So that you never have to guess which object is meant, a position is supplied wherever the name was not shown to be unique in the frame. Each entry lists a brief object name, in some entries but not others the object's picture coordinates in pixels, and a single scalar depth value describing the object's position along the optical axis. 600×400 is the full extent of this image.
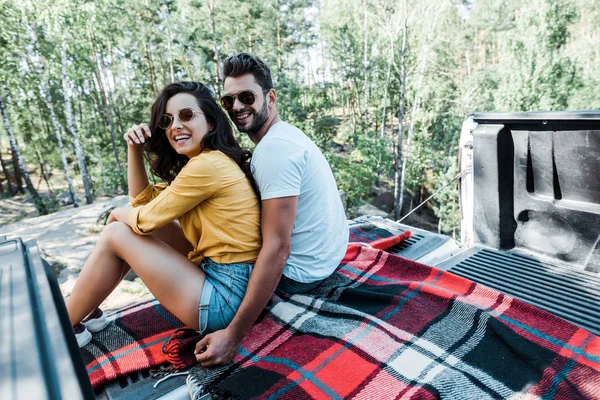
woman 1.76
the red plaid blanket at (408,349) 1.45
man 1.75
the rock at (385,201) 20.80
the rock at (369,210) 18.31
